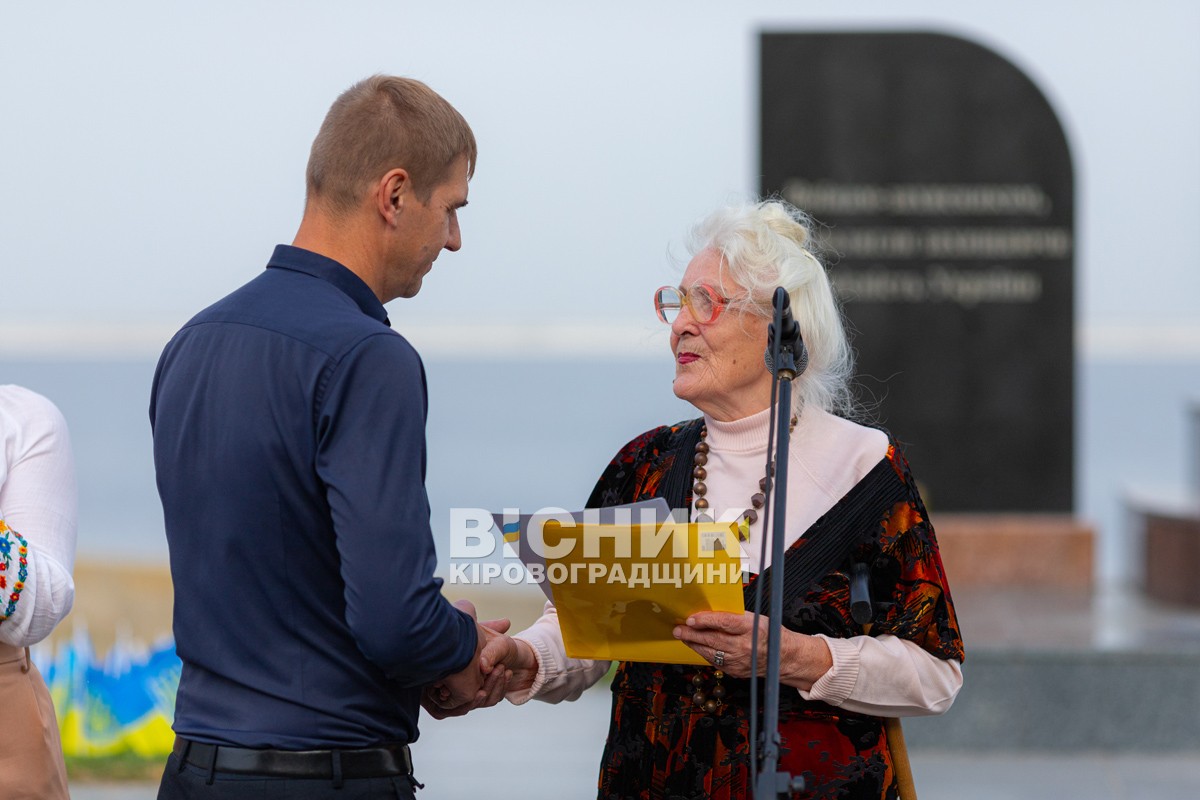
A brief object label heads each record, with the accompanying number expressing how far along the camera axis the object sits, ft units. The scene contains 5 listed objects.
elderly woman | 15.88
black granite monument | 52.54
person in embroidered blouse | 15.14
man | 12.94
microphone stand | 12.98
